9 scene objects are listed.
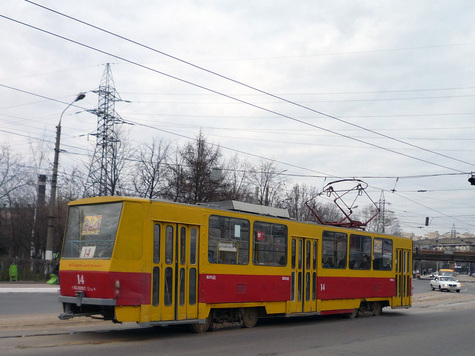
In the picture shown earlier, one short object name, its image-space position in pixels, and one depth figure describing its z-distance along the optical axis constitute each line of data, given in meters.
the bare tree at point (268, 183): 52.55
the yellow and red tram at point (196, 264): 12.45
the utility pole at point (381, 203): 69.85
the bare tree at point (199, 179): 34.25
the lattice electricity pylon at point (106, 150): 36.41
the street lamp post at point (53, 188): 29.39
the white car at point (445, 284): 49.31
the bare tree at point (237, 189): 36.52
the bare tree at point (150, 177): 38.88
